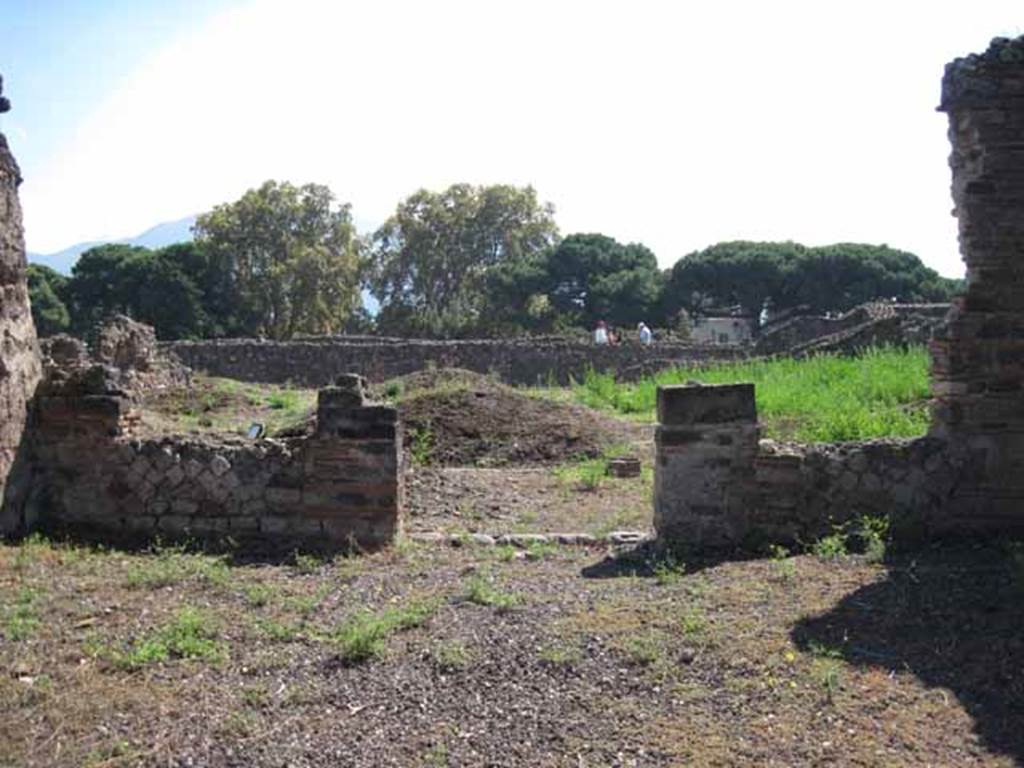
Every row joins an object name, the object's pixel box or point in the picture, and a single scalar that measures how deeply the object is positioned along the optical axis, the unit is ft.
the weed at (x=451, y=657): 16.61
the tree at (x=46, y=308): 148.46
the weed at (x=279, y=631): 18.06
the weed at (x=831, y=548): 22.43
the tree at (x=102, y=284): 153.99
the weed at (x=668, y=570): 21.24
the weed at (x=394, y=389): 53.90
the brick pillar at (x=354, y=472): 24.70
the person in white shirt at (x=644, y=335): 108.96
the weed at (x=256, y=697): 15.39
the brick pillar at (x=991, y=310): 24.13
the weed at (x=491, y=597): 19.44
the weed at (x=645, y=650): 16.56
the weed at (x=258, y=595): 20.01
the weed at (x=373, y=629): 16.98
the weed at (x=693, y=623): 17.67
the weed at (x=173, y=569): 21.38
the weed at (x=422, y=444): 42.55
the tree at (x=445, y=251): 176.45
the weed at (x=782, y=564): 20.97
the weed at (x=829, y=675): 15.23
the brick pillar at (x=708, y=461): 24.00
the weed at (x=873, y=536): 22.16
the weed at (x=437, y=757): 13.66
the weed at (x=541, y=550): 24.32
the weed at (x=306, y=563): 22.81
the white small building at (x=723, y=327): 161.27
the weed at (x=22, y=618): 18.03
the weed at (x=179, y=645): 16.86
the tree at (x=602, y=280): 164.86
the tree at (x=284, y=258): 151.23
